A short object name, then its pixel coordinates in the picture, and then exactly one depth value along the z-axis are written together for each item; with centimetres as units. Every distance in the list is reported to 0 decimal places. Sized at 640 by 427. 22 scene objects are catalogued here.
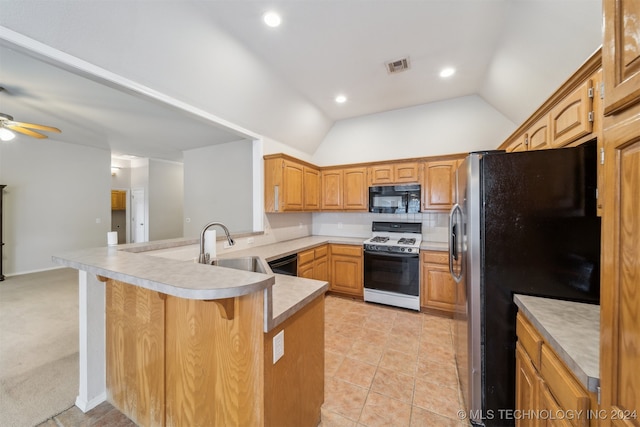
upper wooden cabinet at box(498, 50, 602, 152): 133
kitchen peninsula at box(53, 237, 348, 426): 99
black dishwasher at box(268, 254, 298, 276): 262
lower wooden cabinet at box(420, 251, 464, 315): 289
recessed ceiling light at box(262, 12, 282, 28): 190
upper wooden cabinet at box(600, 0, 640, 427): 57
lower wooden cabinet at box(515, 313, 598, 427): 77
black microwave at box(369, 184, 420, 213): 336
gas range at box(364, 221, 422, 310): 305
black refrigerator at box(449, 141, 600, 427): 123
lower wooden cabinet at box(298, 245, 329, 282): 308
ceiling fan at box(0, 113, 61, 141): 311
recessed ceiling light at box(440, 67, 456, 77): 272
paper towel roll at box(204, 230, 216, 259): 185
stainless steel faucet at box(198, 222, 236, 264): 173
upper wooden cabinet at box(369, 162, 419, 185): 339
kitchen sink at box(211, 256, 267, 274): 198
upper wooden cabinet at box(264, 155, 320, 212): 329
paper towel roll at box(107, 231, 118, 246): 181
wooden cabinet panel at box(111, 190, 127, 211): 714
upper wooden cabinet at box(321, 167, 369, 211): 373
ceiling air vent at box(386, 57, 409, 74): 255
